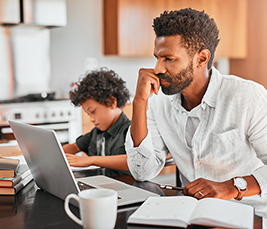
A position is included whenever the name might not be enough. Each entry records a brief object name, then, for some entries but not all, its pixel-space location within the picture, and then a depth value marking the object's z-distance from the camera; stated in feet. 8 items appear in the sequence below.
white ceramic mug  2.22
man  4.28
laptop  2.92
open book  2.43
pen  3.61
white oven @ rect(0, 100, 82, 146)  9.46
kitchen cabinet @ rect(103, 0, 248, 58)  11.67
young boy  5.96
